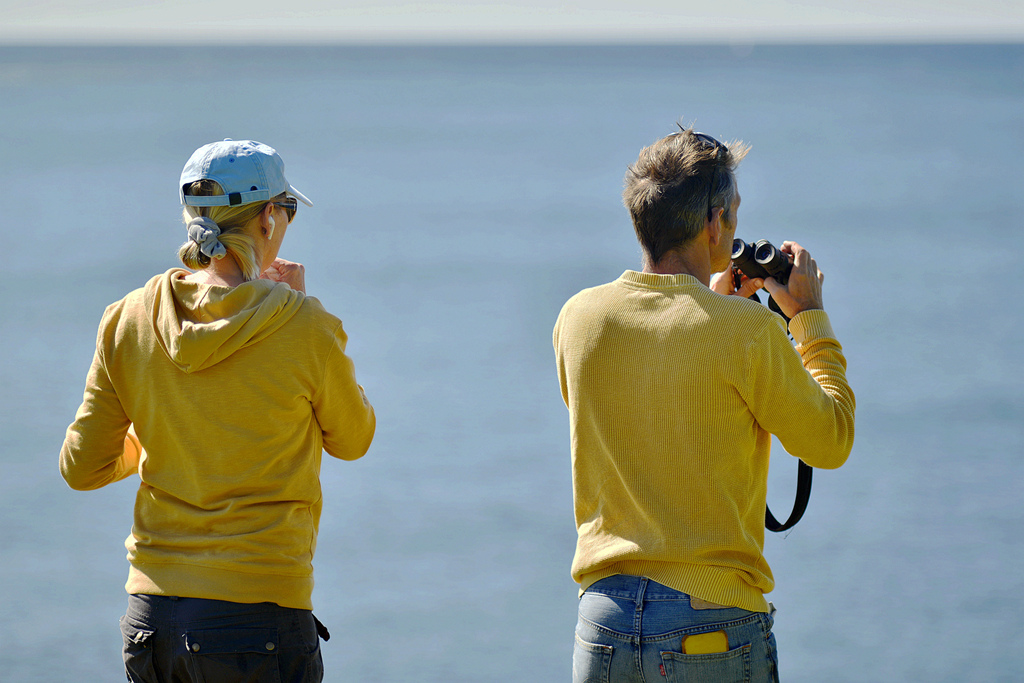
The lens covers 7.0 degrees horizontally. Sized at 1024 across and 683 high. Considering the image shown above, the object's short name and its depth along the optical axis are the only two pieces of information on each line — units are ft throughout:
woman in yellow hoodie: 53.07
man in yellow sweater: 52.82
